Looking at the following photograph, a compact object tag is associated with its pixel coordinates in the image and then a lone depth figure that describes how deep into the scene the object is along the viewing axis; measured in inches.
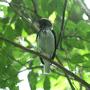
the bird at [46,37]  292.9
